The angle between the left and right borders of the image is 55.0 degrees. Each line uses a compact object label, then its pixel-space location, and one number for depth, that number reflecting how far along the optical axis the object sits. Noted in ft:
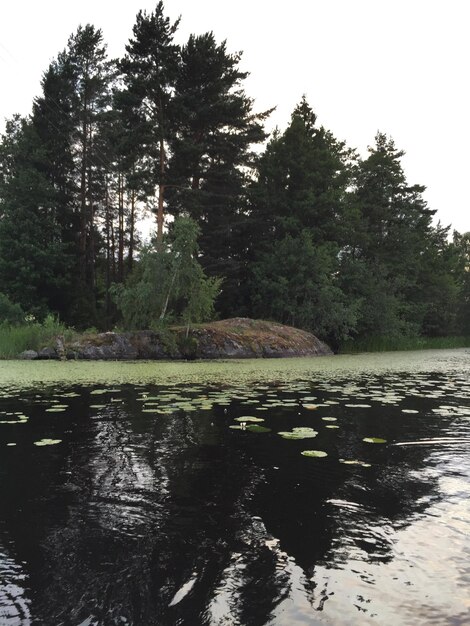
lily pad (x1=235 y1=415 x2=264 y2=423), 15.89
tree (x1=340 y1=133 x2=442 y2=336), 89.56
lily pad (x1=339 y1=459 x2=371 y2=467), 10.76
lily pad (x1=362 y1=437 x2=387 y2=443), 12.87
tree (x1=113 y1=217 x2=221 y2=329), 51.13
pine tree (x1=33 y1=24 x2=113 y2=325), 85.97
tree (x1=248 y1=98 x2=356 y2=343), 77.82
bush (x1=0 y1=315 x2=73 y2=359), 42.27
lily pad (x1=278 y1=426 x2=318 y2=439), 13.34
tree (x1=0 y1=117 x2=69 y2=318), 74.08
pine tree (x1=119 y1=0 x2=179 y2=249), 67.46
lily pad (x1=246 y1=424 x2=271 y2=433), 14.13
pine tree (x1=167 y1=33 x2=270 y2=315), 71.77
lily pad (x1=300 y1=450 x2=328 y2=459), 11.39
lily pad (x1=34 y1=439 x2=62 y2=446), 12.43
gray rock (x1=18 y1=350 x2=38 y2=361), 42.06
